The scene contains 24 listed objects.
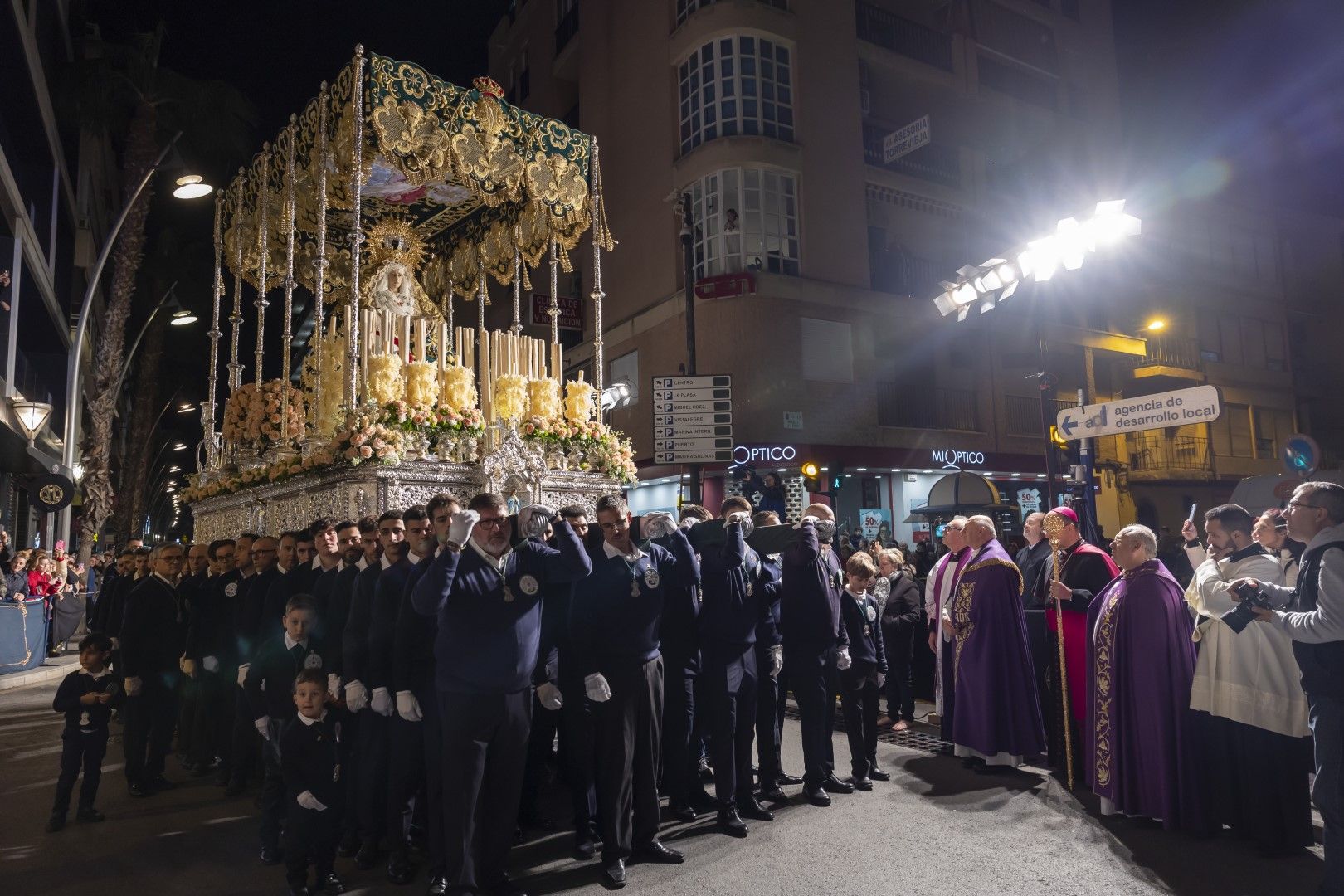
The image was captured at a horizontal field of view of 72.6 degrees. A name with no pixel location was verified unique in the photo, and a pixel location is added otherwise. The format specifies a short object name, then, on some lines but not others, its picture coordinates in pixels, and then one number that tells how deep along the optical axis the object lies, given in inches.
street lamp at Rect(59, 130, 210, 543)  611.5
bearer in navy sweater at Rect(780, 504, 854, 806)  267.4
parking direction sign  544.1
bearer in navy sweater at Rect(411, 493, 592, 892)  192.7
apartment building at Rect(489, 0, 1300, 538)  815.1
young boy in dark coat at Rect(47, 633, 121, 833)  253.9
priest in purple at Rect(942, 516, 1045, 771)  294.2
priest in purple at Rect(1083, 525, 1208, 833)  232.5
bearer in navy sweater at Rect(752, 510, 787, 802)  265.9
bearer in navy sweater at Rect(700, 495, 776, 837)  244.7
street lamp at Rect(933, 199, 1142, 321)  390.0
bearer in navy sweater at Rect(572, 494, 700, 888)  214.5
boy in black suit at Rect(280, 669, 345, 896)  197.6
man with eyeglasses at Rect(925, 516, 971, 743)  320.5
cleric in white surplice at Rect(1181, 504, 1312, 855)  213.8
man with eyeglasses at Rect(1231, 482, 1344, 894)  181.8
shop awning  748.6
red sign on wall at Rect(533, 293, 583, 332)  808.4
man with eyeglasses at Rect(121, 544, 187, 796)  290.0
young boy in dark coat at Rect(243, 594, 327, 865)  219.3
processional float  387.9
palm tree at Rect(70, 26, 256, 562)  727.1
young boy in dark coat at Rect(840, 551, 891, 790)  280.5
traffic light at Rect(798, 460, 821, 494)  554.6
